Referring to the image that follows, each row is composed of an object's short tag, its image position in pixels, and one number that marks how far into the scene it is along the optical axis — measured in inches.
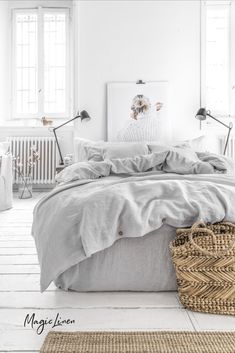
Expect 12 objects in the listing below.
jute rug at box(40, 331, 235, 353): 62.5
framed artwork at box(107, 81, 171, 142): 191.9
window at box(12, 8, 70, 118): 235.1
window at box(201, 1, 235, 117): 201.3
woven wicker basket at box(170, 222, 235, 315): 76.5
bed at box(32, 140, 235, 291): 84.2
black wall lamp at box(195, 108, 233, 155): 181.9
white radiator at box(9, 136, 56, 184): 231.3
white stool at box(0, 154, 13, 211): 186.9
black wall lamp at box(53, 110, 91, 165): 188.2
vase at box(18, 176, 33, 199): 222.1
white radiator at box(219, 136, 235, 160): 199.6
